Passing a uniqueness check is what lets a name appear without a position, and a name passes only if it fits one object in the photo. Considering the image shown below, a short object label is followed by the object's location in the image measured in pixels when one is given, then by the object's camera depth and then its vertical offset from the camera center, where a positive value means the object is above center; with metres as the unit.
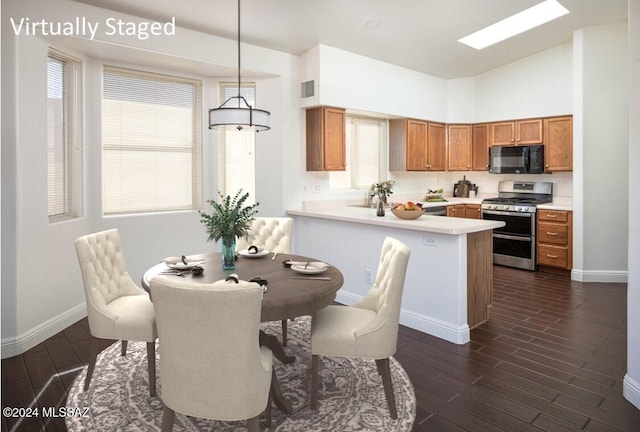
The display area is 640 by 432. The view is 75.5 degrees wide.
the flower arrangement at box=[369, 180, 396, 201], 4.29 +0.19
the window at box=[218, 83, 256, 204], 4.79 +0.62
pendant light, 2.71 +0.61
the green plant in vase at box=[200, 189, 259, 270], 2.68 -0.11
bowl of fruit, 3.71 -0.02
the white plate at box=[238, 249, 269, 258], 3.08 -0.33
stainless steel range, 5.66 -0.18
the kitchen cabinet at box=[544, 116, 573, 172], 5.60 +0.89
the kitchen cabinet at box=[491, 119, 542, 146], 5.91 +1.13
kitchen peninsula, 3.33 -0.51
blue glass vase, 2.71 -0.29
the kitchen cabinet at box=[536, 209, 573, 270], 5.35 -0.40
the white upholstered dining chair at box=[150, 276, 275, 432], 1.64 -0.57
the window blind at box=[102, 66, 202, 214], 4.15 +0.72
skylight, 4.57 +2.21
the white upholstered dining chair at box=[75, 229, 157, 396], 2.48 -0.62
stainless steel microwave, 5.86 +0.72
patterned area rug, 2.20 -1.13
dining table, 2.08 -0.41
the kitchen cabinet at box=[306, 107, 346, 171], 4.82 +0.83
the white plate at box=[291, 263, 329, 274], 2.54 -0.38
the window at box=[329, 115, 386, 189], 5.83 +0.80
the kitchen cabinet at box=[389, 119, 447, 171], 6.07 +0.97
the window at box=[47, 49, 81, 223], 3.60 +0.69
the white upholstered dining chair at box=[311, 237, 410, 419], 2.27 -0.71
